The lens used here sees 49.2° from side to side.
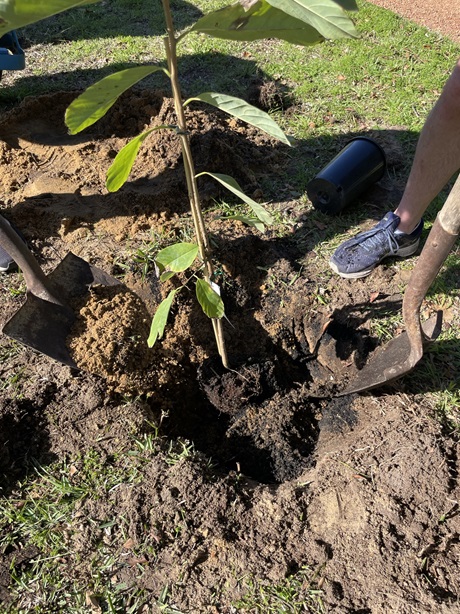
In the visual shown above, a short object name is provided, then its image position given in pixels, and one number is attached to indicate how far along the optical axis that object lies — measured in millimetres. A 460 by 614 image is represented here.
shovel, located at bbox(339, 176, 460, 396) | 1565
